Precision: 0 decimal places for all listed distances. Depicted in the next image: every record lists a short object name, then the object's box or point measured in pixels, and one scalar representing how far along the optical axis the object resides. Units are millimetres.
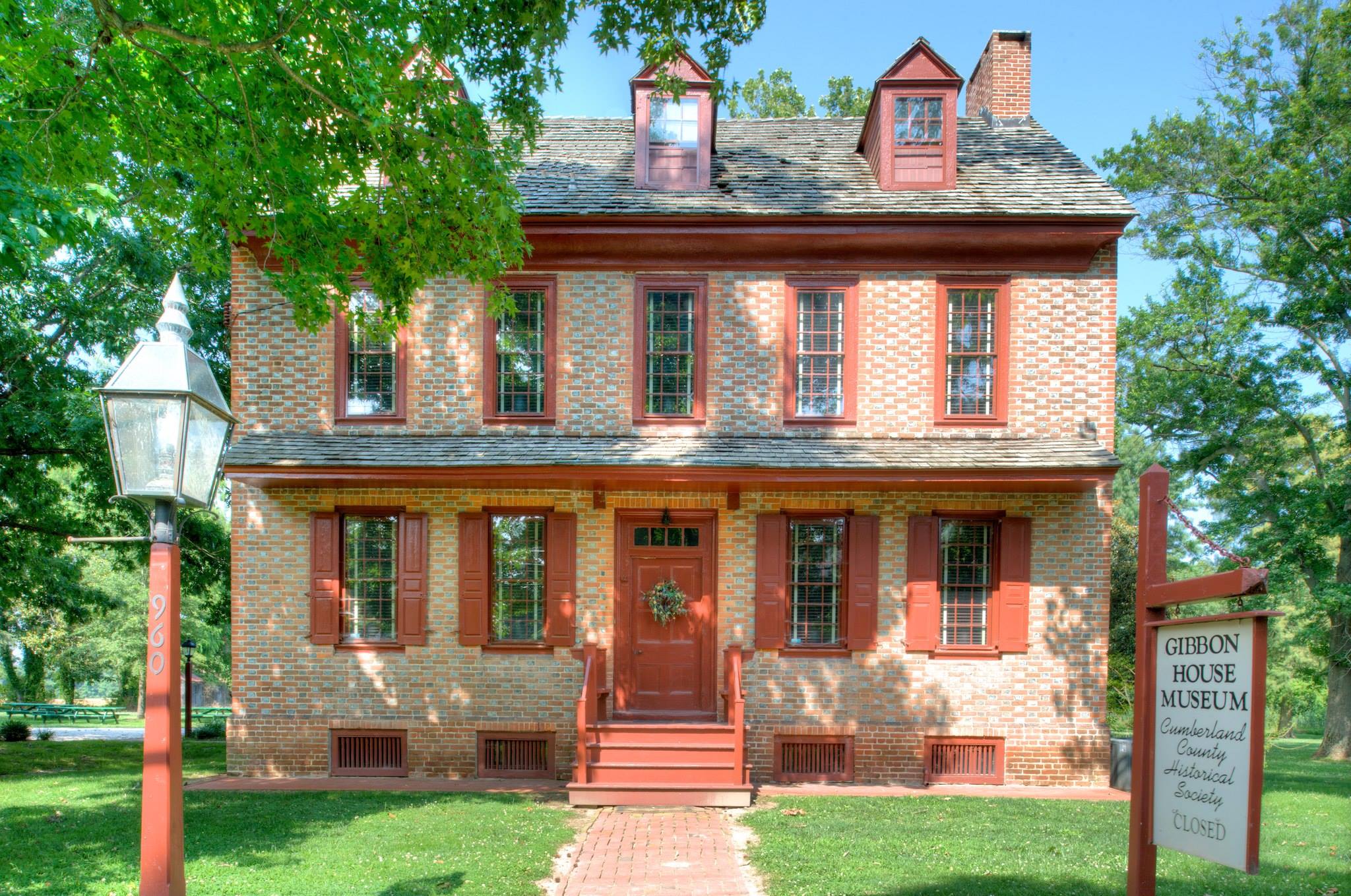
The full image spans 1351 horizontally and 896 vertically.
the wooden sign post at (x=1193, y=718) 3727
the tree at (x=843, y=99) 24719
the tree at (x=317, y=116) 7684
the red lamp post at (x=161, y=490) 3926
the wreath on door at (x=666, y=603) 11977
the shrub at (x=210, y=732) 19828
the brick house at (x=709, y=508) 11852
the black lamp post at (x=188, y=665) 18375
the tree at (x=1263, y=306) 16312
